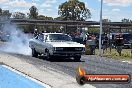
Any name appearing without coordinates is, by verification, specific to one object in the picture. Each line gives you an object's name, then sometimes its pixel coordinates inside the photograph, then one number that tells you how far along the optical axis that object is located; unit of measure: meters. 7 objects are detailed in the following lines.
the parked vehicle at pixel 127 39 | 44.67
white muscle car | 19.95
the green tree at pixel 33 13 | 127.75
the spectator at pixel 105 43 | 32.69
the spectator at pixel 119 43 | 27.64
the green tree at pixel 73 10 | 117.44
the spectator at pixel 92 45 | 28.50
